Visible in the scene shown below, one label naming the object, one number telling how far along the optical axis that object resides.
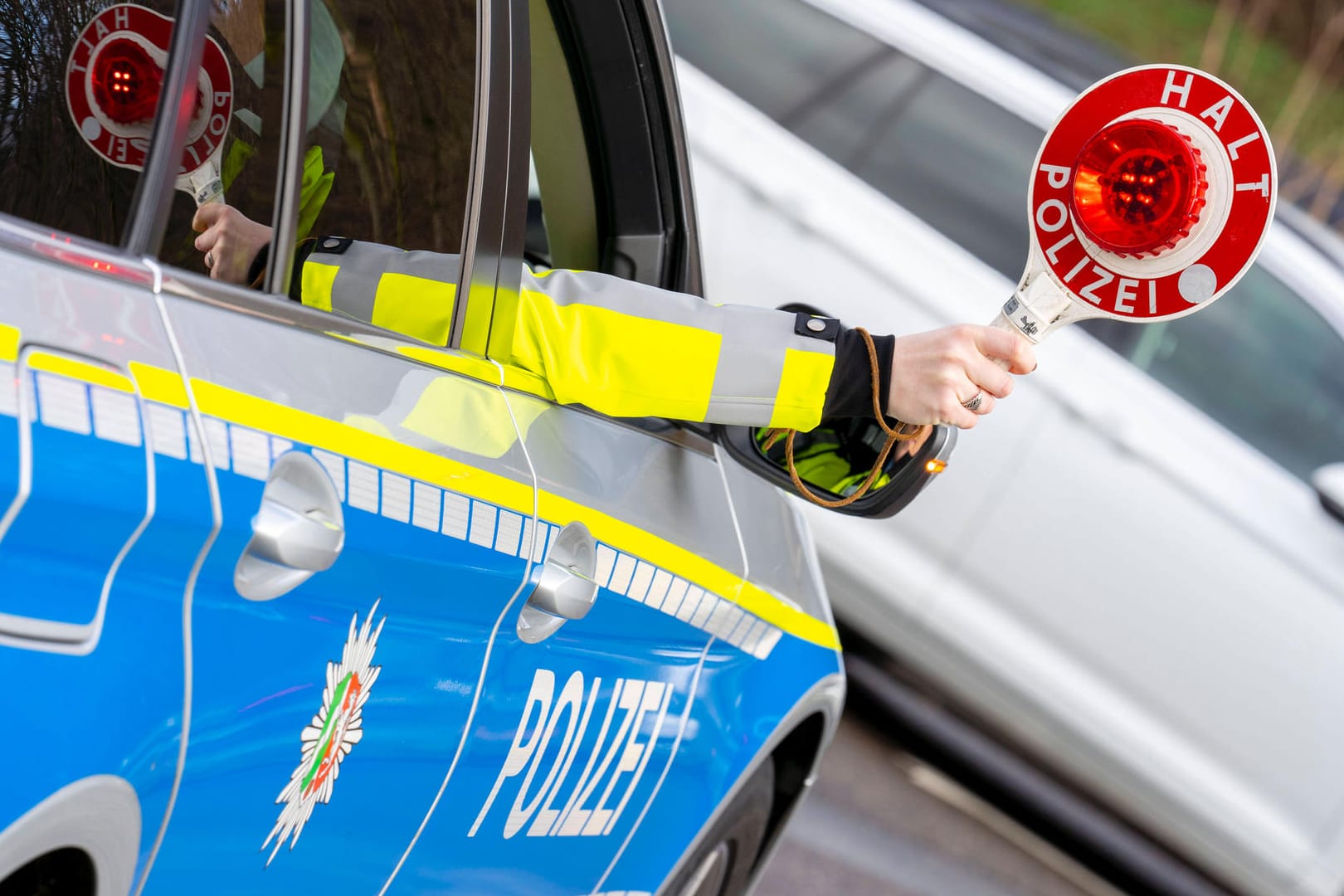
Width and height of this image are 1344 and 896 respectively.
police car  4.30
